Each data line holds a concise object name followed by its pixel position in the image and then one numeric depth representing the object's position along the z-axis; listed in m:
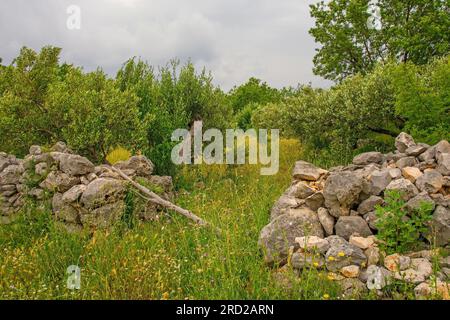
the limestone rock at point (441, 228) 6.18
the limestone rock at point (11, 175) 9.88
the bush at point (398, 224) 6.06
